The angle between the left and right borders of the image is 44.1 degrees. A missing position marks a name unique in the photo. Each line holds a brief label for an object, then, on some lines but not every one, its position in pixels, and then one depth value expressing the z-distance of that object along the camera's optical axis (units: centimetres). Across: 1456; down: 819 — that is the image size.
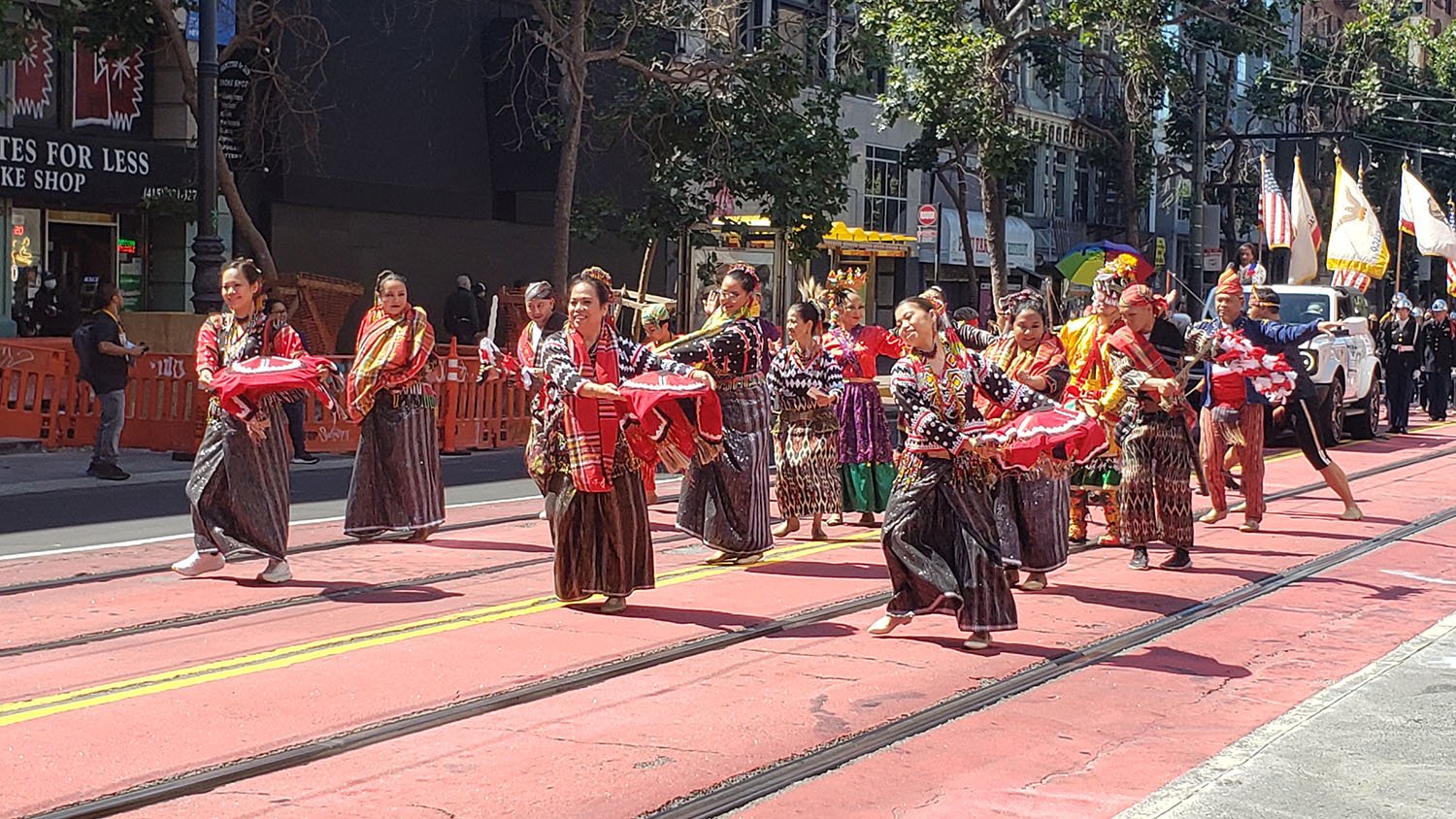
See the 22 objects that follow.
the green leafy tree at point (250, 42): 2128
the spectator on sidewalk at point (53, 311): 2242
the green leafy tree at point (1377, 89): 4709
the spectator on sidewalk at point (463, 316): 2370
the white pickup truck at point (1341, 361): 2309
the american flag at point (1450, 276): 2952
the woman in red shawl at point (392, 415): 1158
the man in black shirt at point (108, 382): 1619
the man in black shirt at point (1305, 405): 1349
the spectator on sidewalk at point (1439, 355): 2817
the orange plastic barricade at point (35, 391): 1800
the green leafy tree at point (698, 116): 2392
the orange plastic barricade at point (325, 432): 1911
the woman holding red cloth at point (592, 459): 901
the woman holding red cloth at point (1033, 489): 1008
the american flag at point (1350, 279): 2652
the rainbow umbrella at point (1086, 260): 2900
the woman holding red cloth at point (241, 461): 1001
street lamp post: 1858
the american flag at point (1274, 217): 2783
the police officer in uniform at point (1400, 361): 2645
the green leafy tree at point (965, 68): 2970
